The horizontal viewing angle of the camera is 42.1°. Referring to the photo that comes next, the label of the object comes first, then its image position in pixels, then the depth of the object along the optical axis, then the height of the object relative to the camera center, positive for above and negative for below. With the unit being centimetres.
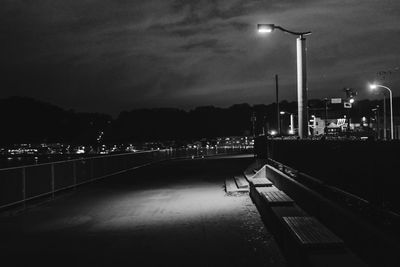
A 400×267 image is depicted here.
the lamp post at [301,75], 1850 +224
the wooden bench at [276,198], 1155 -143
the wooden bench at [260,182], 1627 -145
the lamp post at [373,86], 5061 +499
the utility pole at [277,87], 4810 +474
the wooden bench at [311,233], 684 -141
